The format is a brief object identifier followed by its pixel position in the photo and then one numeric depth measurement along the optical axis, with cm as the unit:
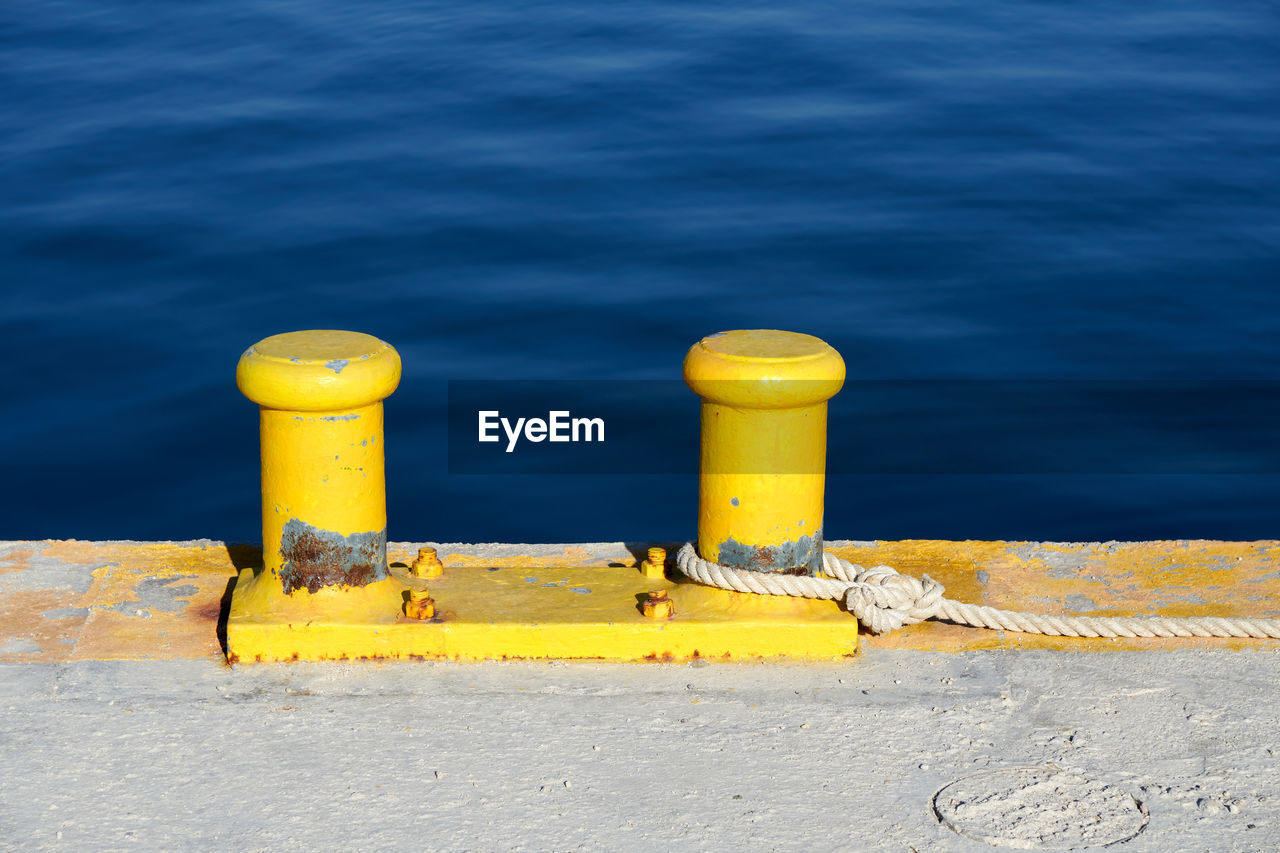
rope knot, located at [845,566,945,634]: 783
